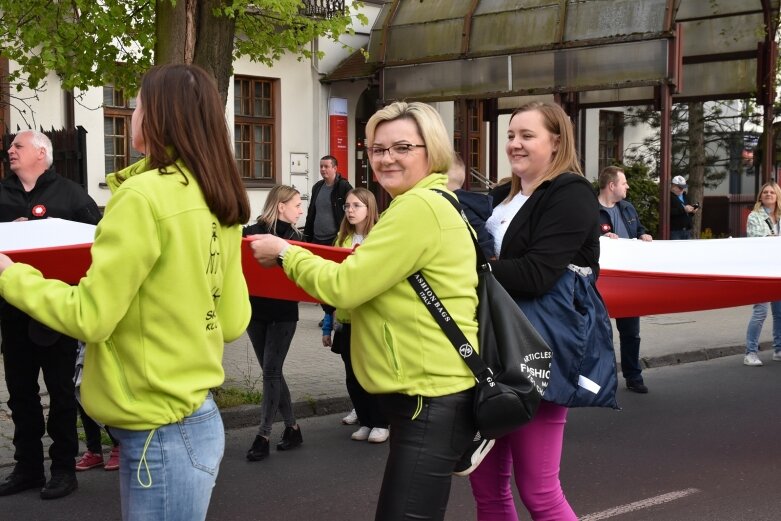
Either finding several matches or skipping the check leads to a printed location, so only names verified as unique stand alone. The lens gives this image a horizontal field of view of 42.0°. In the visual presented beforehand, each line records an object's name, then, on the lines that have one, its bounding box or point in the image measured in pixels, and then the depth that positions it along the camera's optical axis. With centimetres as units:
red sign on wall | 2036
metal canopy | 1416
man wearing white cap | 1539
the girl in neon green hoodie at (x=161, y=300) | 257
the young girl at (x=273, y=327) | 695
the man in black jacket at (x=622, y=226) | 951
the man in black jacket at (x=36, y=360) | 591
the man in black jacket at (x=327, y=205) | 1427
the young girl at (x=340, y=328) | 749
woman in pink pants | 372
